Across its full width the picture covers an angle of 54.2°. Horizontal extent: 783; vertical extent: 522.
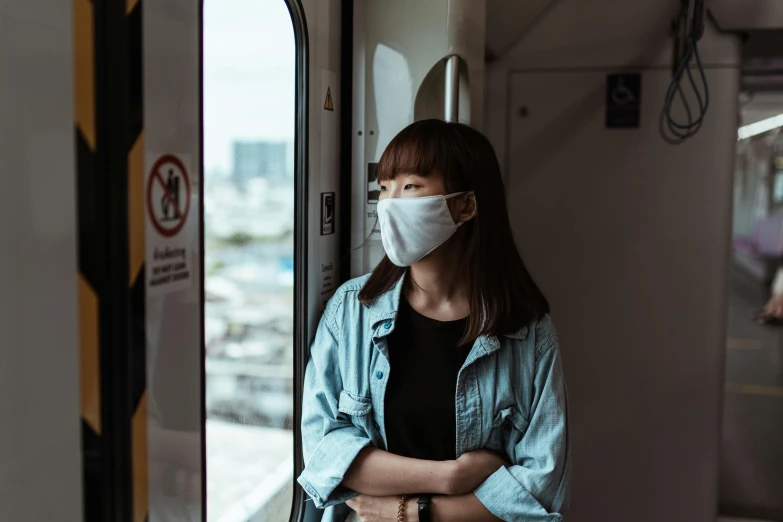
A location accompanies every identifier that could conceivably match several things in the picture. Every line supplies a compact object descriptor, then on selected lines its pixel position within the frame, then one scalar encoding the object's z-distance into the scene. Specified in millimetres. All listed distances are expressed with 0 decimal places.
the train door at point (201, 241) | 1130
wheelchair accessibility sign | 3029
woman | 1805
